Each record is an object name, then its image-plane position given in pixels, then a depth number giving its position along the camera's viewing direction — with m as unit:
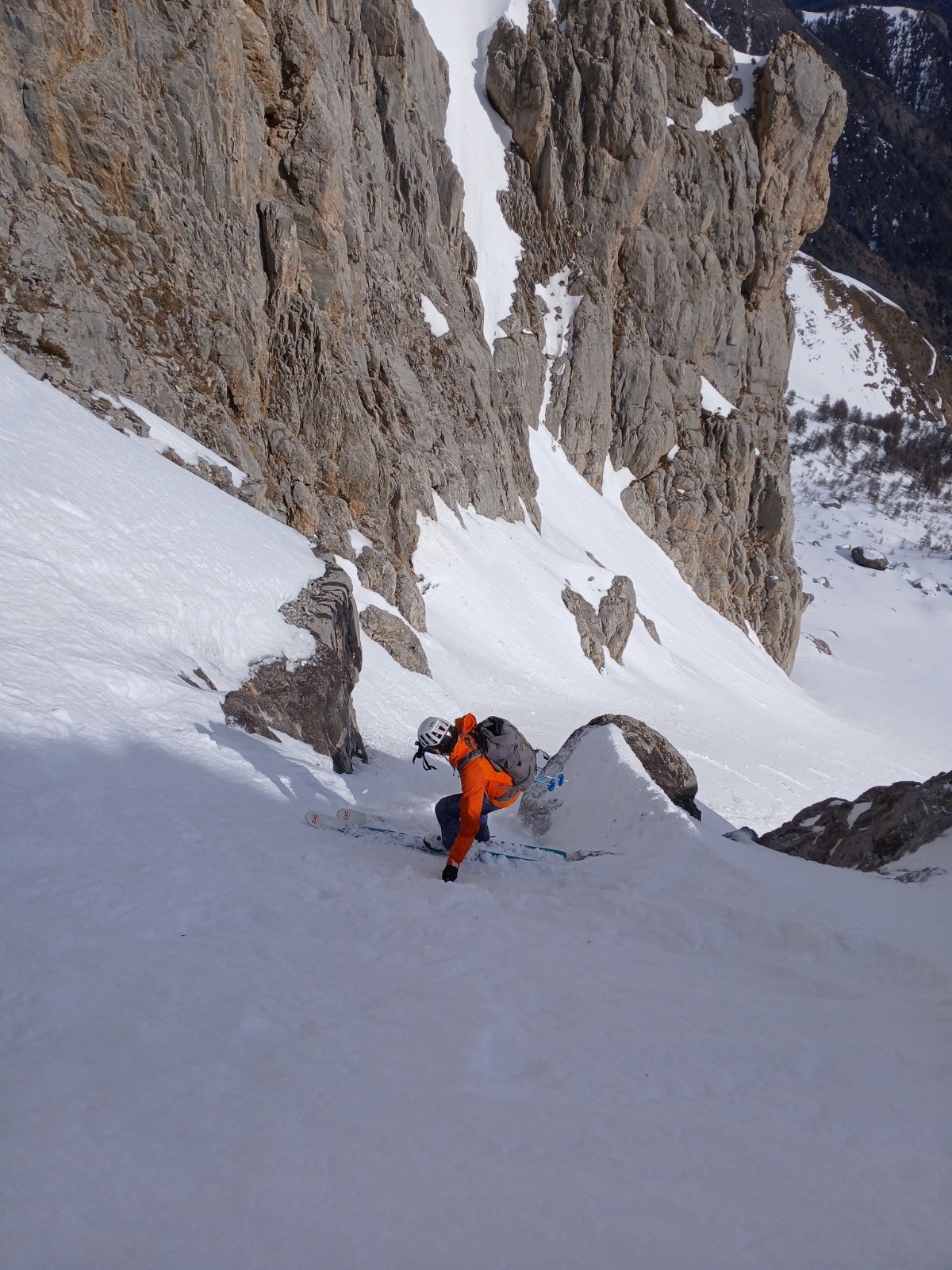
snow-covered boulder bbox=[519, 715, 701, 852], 7.96
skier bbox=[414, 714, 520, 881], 5.89
